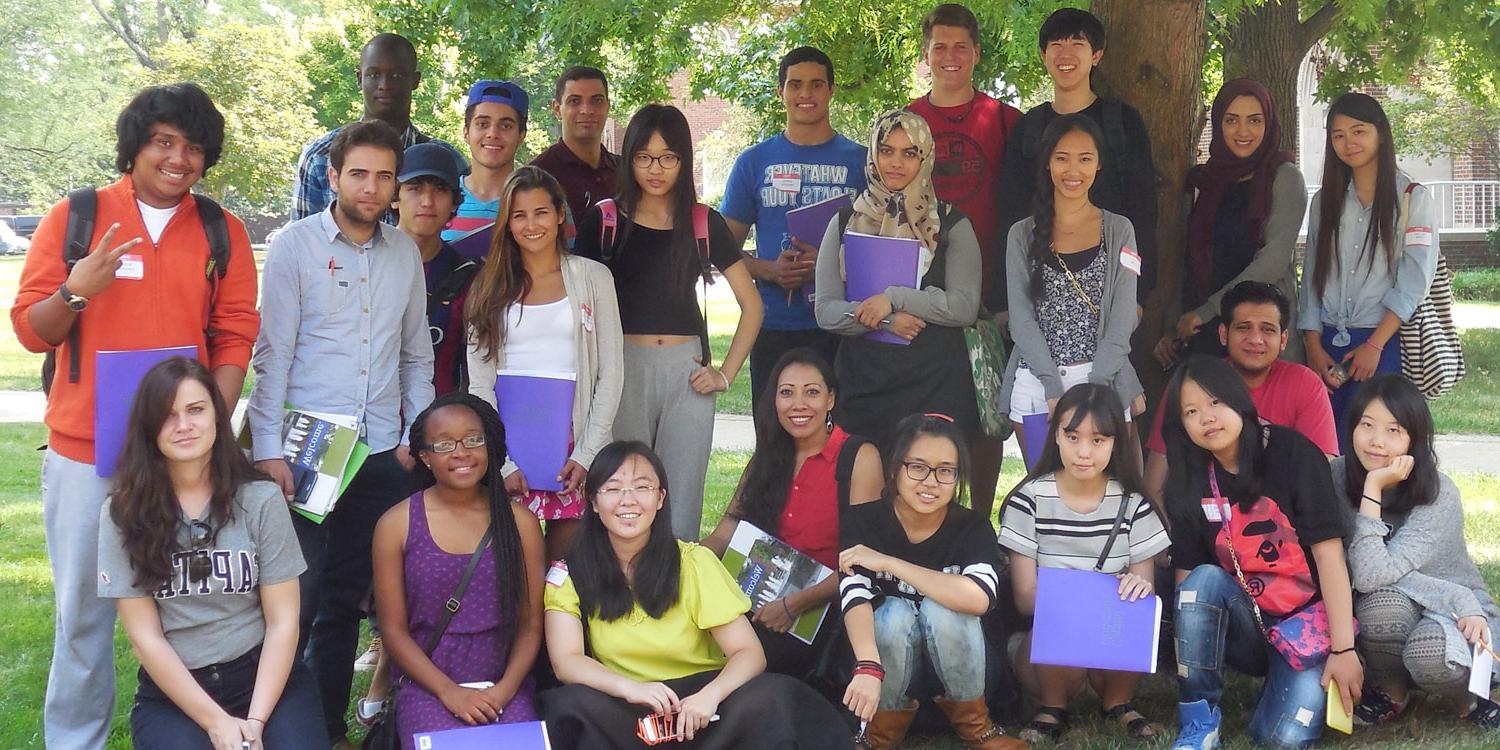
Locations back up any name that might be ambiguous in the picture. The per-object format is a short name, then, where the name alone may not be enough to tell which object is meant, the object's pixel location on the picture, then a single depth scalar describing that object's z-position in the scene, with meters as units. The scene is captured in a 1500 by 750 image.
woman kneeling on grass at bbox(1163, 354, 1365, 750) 4.33
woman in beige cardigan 4.62
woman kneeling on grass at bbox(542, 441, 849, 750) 3.90
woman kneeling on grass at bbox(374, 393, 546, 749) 4.16
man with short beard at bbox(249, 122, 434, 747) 4.28
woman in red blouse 4.74
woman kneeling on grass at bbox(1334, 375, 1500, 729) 4.40
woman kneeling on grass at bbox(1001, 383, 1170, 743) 4.45
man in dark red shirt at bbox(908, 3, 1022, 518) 5.59
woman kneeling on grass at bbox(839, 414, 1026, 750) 4.30
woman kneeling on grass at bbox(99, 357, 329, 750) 3.72
